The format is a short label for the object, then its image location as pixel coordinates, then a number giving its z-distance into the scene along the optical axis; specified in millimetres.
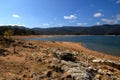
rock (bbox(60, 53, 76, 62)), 7888
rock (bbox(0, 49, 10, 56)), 8506
